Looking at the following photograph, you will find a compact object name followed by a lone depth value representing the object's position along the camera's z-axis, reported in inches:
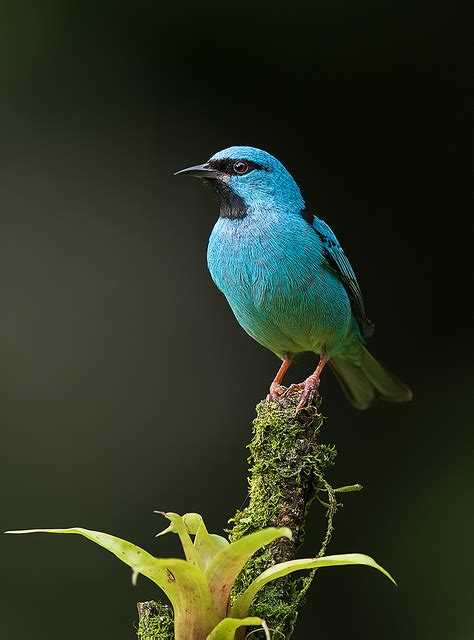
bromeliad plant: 142.8
